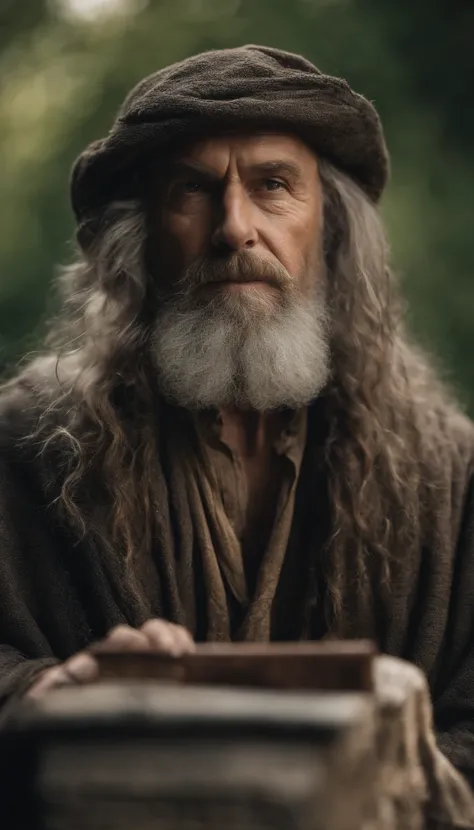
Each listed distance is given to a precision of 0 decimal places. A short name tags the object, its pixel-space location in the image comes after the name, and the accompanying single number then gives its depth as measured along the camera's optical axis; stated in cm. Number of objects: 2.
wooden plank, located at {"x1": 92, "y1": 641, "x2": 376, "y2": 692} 117
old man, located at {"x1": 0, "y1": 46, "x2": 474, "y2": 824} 155
